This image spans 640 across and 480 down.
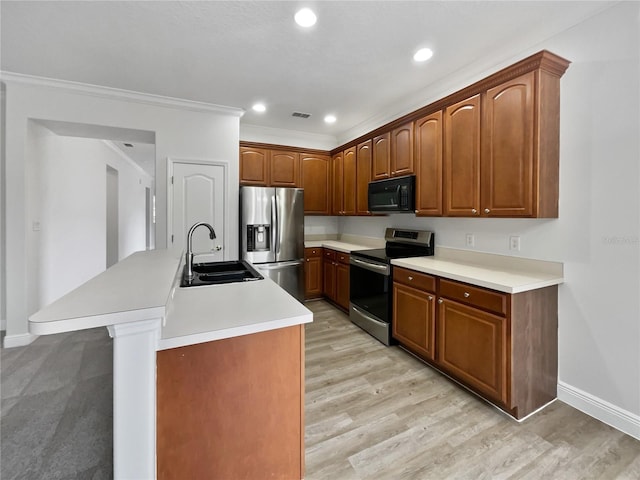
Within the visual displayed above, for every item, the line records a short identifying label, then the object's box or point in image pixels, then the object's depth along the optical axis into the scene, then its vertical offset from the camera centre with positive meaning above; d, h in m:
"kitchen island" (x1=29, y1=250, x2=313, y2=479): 0.92 -0.45
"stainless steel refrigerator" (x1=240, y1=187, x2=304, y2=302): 3.87 +0.04
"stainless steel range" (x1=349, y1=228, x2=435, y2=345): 2.96 -0.47
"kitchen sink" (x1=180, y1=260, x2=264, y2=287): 1.89 -0.29
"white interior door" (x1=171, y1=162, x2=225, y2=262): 3.59 +0.40
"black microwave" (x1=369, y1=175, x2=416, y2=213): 3.04 +0.46
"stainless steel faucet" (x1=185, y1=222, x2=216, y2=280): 1.87 -0.15
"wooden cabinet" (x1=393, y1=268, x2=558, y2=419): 1.88 -0.75
